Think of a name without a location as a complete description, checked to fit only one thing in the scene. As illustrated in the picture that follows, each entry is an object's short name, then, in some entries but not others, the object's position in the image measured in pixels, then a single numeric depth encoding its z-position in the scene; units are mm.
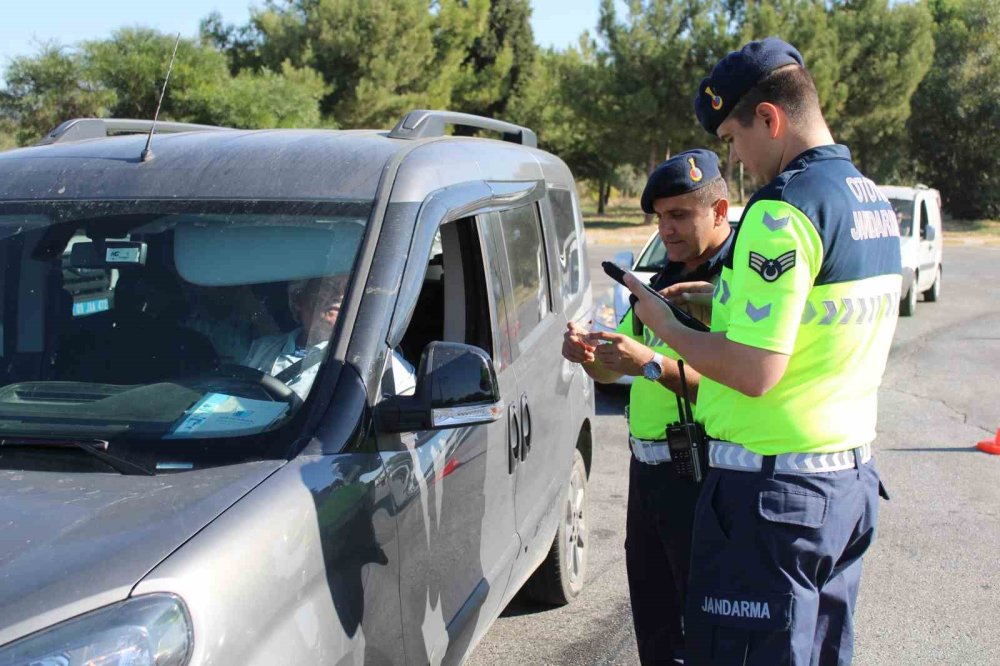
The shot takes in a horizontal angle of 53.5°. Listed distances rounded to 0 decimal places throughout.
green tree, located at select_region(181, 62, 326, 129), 25828
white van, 14789
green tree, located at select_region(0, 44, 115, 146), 23781
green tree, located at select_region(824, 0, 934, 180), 37438
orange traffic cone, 7344
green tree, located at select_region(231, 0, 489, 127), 32125
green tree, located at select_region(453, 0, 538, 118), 39062
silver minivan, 1788
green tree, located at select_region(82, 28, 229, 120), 24578
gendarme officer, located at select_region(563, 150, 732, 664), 3107
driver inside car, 2459
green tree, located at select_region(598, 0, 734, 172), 34719
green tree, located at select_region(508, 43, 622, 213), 36094
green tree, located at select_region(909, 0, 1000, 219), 38531
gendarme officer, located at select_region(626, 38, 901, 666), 2203
